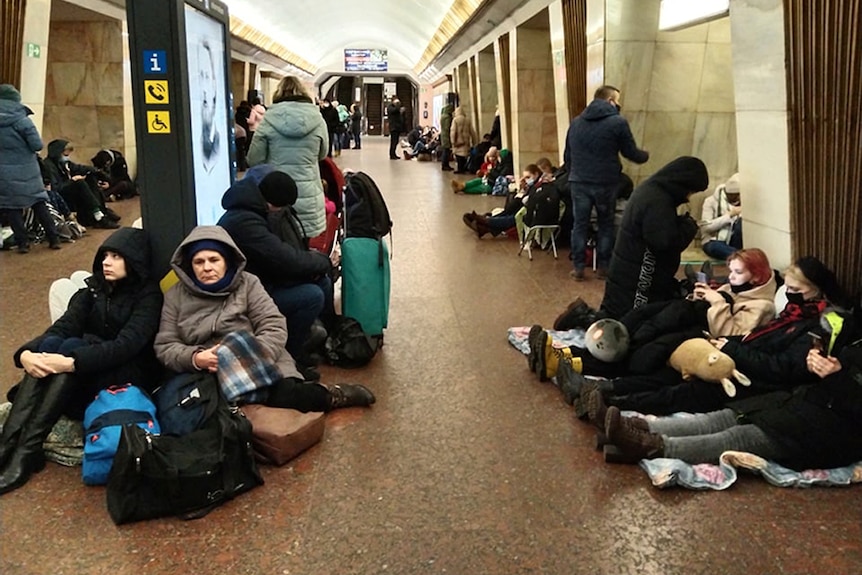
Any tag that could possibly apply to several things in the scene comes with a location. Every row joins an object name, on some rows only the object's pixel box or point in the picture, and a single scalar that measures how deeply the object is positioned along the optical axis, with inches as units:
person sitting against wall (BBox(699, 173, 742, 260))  281.0
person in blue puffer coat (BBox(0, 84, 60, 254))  304.0
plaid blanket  137.3
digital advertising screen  159.2
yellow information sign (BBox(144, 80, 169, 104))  145.6
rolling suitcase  195.2
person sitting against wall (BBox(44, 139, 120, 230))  389.4
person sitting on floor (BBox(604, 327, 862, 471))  131.3
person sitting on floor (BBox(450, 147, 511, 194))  560.1
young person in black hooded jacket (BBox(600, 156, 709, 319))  183.6
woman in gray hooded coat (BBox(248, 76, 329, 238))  214.4
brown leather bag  134.3
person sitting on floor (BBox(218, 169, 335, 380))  160.9
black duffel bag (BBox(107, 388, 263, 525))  115.9
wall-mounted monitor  1588.3
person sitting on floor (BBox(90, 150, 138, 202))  495.5
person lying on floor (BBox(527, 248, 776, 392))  165.5
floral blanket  128.9
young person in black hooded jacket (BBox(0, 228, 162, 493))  131.6
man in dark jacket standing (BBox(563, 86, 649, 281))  266.1
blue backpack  125.9
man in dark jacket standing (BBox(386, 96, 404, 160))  890.7
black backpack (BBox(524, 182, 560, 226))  315.6
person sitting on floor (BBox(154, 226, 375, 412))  139.6
